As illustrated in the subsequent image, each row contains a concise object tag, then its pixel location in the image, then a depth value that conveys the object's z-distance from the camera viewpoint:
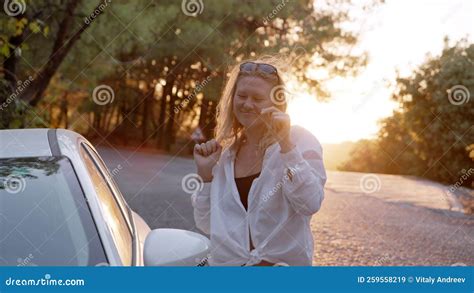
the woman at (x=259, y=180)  2.26
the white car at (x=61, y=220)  2.16
